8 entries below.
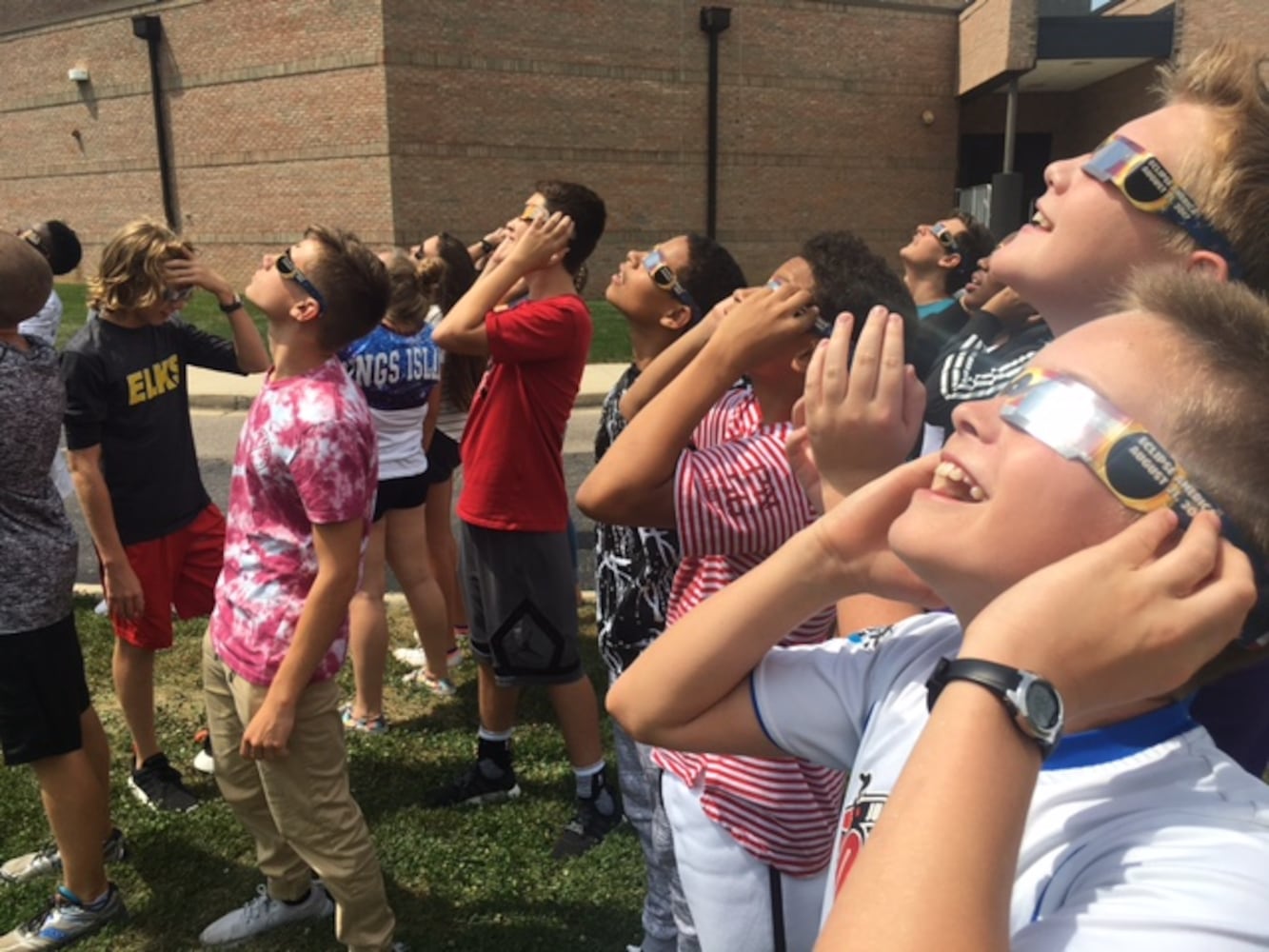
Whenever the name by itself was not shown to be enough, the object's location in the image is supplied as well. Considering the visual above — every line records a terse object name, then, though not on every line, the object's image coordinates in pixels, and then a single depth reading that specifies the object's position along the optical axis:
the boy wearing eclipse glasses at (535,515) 3.69
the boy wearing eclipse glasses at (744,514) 1.99
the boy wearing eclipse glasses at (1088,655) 0.88
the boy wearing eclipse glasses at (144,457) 3.61
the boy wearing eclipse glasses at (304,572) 2.64
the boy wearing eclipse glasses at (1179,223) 1.54
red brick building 23.73
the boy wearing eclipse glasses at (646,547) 2.86
